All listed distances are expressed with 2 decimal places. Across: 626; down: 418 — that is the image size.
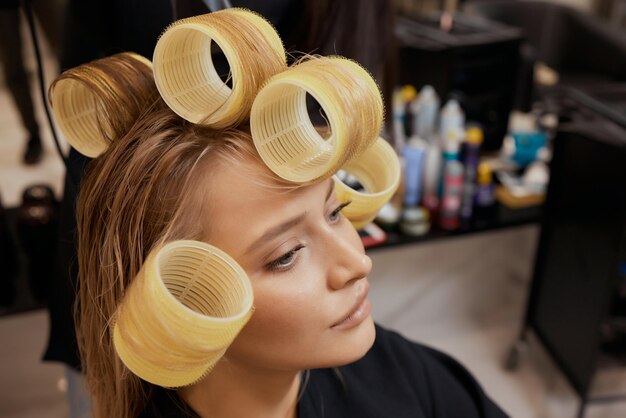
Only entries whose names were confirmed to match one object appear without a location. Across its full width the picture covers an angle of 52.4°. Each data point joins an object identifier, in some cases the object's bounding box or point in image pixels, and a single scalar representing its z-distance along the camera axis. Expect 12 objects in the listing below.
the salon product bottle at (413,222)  1.77
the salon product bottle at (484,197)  1.86
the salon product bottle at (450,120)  1.85
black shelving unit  1.58
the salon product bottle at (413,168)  1.79
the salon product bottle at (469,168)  1.80
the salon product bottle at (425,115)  1.90
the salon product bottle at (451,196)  1.77
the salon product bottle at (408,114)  1.94
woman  0.68
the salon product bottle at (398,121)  1.88
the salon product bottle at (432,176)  1.81
